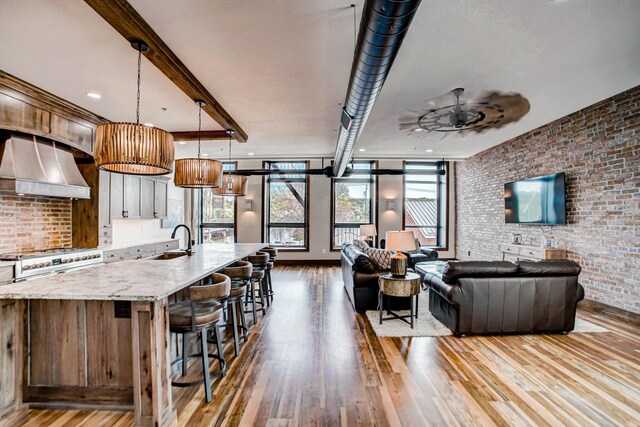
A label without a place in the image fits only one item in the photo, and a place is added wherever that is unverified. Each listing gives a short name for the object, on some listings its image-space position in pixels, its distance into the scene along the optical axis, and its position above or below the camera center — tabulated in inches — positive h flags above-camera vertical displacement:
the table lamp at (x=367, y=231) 276.2 -15.0
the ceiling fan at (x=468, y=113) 154.4 +60.4
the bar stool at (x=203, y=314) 83.6 -29.9
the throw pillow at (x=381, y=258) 175.6 -25.9
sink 147.5 -20.4
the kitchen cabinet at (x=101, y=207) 185.3 +5.4
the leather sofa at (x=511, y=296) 133.8 -36.9
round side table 142.3 -34.4
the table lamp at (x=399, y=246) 143.3 -15.0
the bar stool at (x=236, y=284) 112.1 -28.7
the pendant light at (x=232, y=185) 188.9 +19.1
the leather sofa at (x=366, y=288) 169.3 -42.0
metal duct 62.8 +43.5
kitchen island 74.4 -36.2
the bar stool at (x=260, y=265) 154.3 -28.3
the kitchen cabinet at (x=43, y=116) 129.0 +50.0
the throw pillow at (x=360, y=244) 203.3 -21.3
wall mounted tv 191.5 +10.4
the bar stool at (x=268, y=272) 180.1 -35.9
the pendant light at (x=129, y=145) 86.3 +20.7
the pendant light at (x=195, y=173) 138.1 +19.5
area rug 138.9 -55.4
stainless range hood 129.5 +22.1
